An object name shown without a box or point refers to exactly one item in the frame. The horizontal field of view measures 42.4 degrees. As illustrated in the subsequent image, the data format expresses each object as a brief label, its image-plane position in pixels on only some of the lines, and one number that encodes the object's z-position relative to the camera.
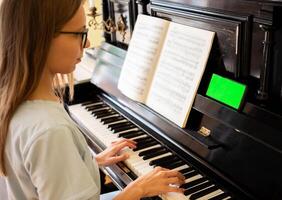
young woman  0.86
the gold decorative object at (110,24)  1.97
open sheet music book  1.32
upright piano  1.09
